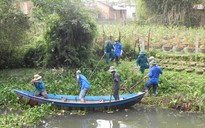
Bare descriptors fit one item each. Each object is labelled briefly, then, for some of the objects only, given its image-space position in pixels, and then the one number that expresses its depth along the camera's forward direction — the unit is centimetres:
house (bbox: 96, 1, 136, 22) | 4094
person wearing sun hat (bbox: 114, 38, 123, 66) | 1750
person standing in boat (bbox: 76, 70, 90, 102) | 1229
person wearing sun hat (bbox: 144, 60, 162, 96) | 1287
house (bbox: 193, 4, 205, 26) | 2803
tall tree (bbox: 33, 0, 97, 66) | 1695
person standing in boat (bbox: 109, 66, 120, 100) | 1193
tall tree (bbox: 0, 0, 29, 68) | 1578
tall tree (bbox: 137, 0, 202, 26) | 2727
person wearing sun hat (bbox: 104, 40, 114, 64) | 1778
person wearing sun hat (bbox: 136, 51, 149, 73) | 1471
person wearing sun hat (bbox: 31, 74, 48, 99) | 1231
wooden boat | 1205
